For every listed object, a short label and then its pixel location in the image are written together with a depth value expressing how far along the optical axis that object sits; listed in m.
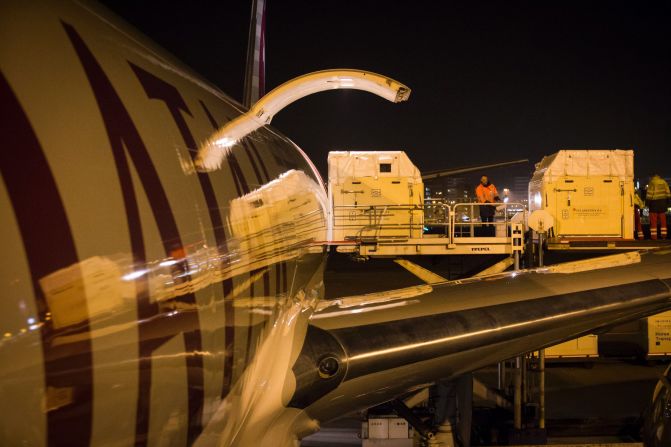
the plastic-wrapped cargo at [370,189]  14.84
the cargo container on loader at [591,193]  14.43
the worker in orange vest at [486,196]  15.40
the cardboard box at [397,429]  9.09
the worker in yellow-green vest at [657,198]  15.23
